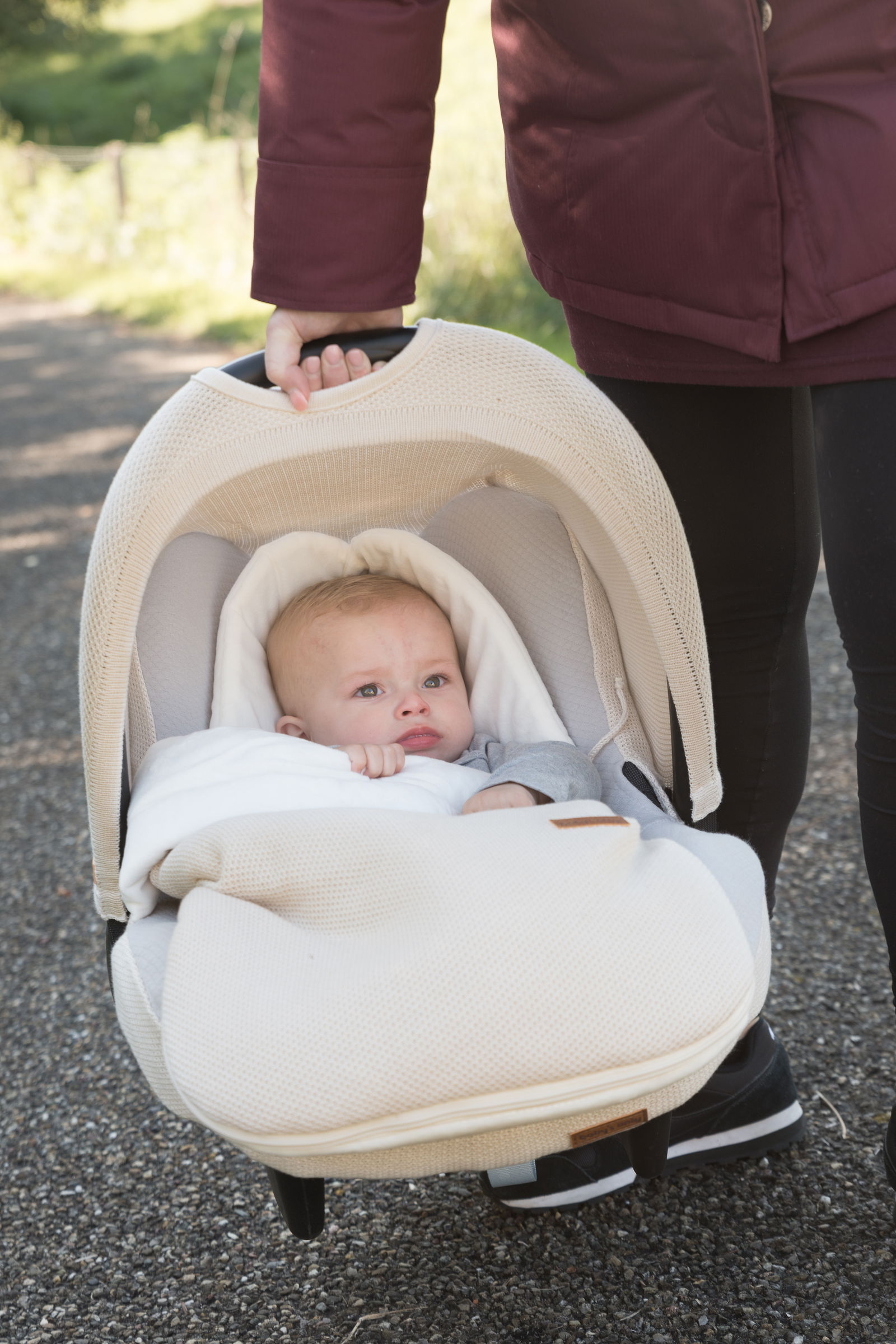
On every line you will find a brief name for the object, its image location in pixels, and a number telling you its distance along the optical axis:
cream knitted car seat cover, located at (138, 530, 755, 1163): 2.09
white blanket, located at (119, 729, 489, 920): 2.29
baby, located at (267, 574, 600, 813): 2.46
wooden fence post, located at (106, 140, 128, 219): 14.66
